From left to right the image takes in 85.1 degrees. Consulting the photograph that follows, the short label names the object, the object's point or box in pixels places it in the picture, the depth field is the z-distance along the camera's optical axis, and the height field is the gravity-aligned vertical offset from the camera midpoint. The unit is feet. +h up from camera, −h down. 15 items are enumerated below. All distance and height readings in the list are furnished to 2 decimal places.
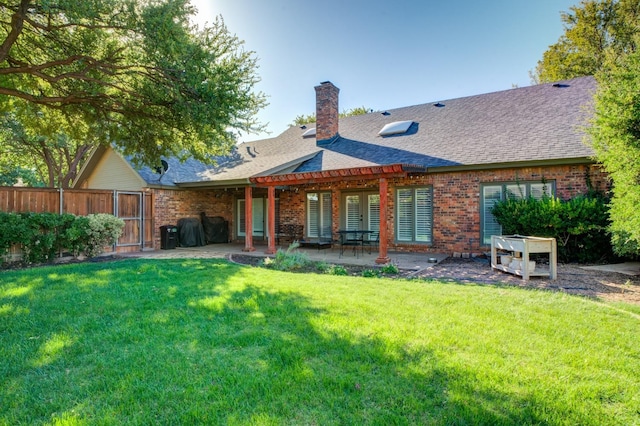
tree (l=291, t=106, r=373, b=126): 96.67 +28.06
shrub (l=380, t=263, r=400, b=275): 24.77 -4.09
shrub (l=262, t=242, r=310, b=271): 26.84 -3.79
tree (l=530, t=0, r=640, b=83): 57.11 +30.91
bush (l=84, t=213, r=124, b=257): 32.53 -1.58
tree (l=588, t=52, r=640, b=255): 20.42 +4.37
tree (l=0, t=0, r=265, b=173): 22.98 +11.02
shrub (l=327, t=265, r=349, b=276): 24.75 -4.16
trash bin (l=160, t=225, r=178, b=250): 41.47 -2.68
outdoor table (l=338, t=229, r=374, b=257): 35.19 -2.87
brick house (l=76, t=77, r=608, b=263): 30.86 +4.05
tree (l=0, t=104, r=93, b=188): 34.09 +11.91
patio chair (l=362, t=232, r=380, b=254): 38.23 -3.18
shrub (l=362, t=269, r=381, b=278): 23.66 -4.25
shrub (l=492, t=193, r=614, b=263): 26.40 -0.94
